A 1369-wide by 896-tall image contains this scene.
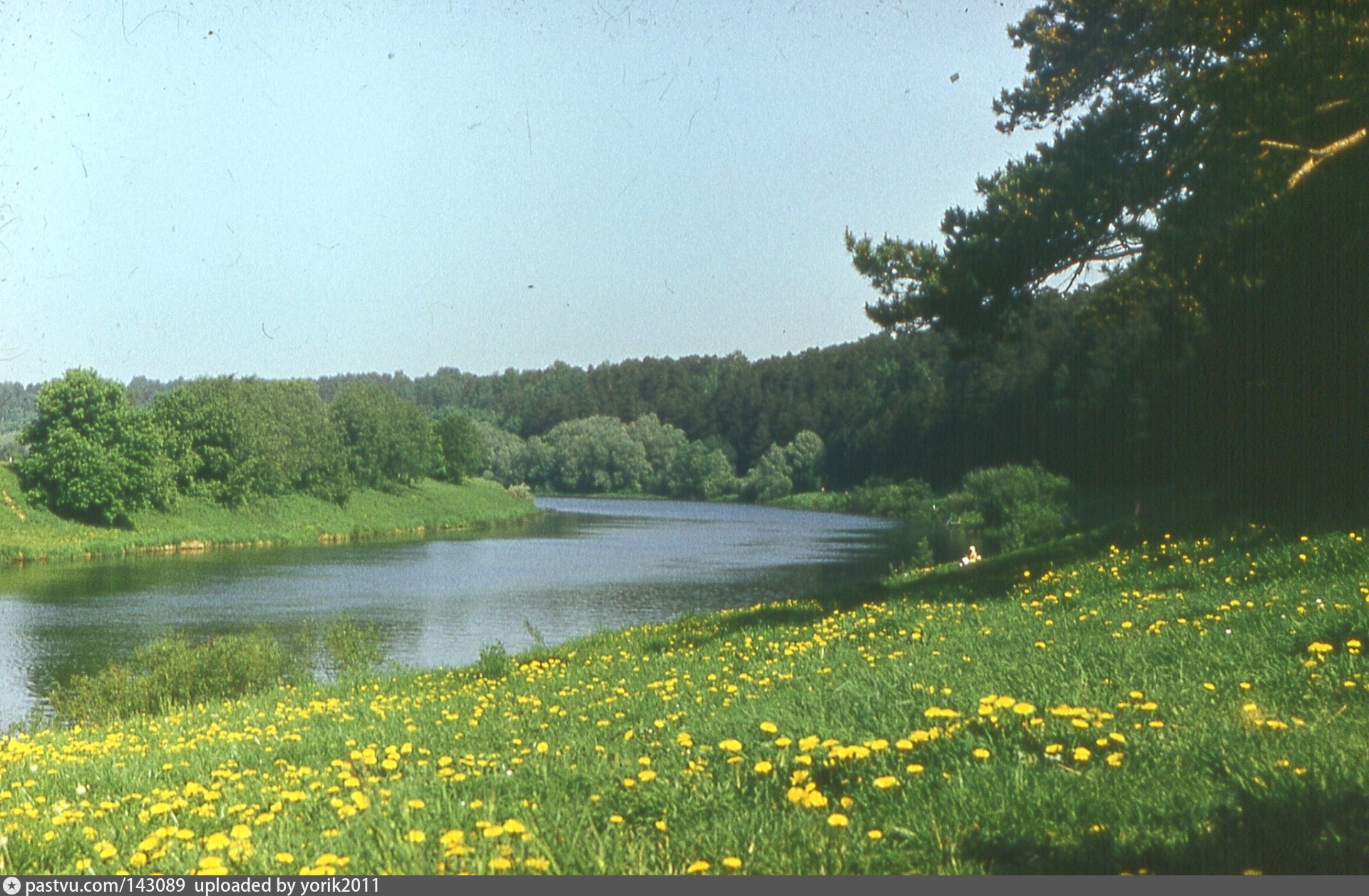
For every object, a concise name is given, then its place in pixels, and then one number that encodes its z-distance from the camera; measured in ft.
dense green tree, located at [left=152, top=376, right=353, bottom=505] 219.61
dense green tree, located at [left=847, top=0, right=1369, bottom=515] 47.26
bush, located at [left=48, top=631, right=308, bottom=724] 58.65
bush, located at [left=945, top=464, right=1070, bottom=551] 143.40
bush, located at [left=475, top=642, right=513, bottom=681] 45.50
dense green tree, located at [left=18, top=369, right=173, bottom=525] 189.88
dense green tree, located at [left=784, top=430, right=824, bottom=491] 419.13
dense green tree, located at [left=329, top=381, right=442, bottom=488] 272.10
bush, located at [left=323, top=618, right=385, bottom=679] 66.69
